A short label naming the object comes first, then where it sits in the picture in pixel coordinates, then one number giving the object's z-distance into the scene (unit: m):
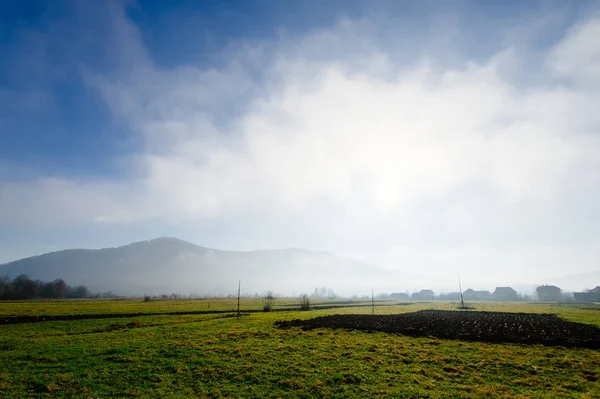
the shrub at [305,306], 105.44
